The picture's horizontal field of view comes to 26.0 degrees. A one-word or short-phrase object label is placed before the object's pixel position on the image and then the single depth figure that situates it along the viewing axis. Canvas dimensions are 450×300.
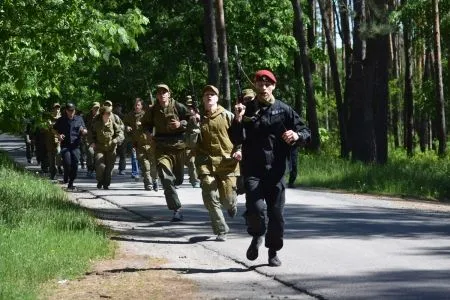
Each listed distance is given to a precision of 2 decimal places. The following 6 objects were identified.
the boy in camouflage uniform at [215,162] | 12.09
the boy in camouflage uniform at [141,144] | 20.80
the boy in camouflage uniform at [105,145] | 21.06
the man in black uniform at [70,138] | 21.28
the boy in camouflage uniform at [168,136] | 13.94
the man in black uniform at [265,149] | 9.49
